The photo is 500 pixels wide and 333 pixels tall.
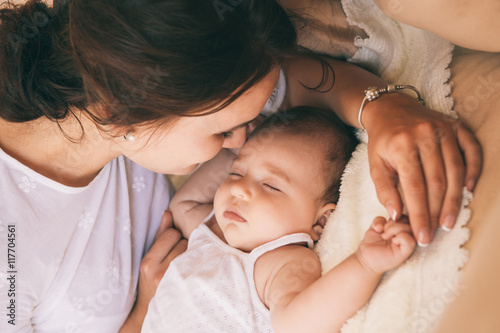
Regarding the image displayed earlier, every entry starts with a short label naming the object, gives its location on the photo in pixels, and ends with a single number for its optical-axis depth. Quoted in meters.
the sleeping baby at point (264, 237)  0.99
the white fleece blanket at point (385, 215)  0.66
